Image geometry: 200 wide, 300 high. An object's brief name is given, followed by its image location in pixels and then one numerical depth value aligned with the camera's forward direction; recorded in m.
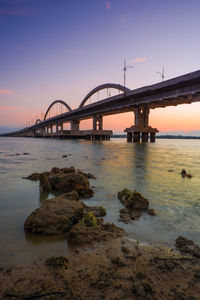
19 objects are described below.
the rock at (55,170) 8.83
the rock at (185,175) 10.01
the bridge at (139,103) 39.06
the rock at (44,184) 6.77
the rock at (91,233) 3.36
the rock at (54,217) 3.69
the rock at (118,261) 2.67
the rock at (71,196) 5.32
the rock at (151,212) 4.83
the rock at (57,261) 2.62
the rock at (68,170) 9.07
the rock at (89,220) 3.89
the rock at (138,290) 2.14
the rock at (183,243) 3.21
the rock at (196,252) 3.00
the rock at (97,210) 4.65
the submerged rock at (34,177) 8.67
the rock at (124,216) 4.39
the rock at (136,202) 5.20
